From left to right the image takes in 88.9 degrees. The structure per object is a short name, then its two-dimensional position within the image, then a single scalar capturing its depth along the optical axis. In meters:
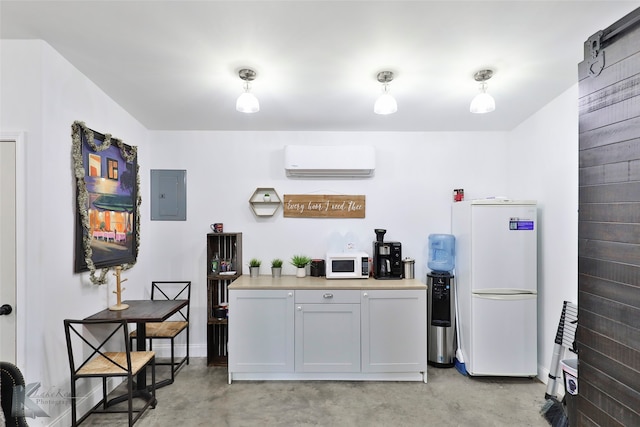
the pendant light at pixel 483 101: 2.33
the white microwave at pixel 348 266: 3.32
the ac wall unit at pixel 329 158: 3.51
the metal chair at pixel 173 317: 3.07
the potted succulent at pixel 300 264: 3.46
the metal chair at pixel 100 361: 2.20
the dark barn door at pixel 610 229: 1.35
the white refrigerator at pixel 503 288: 3.01
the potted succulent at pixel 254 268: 3.49
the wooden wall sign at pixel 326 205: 3.67
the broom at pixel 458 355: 3.21
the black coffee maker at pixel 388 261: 3.37
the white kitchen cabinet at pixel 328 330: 3.05
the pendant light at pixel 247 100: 2.32
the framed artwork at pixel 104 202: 2.37
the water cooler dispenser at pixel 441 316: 3.33
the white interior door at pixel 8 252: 2.00
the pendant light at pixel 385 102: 2.34
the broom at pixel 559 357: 2.46
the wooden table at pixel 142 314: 2.50
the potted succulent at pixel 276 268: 3.49
